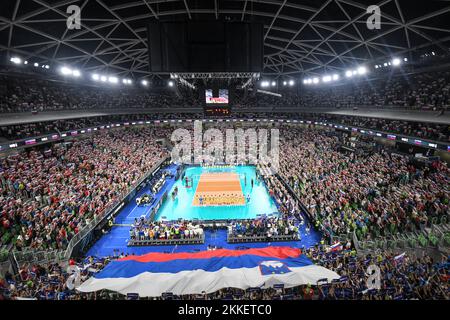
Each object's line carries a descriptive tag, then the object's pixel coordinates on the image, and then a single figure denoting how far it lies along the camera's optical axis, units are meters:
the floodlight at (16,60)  29.53
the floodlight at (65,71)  37.75
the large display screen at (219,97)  39.12
